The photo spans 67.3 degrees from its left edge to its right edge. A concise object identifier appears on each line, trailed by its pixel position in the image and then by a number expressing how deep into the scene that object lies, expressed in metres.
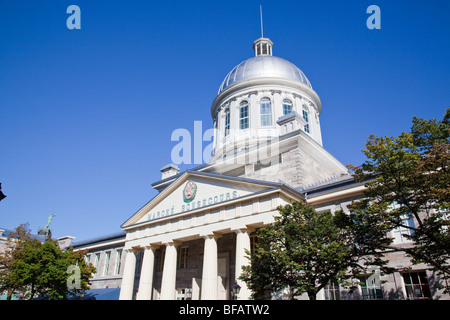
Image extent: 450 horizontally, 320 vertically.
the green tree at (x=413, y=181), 10.89
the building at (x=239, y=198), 18.64
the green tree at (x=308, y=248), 12.39
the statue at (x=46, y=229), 61.97
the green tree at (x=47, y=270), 23.84
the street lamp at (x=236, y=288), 16.14
